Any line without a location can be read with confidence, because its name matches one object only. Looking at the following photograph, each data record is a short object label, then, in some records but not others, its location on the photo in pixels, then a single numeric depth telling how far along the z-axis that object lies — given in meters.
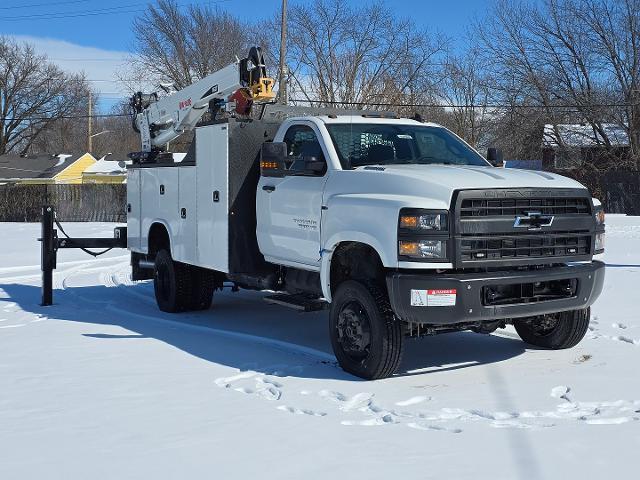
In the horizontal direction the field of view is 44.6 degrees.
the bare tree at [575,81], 39.69
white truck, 5.69
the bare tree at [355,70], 41.56
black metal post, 10.23
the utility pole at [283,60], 28.67
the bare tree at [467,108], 42.56
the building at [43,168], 58.19
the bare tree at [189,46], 50.00
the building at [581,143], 40.69
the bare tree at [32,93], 66.00
